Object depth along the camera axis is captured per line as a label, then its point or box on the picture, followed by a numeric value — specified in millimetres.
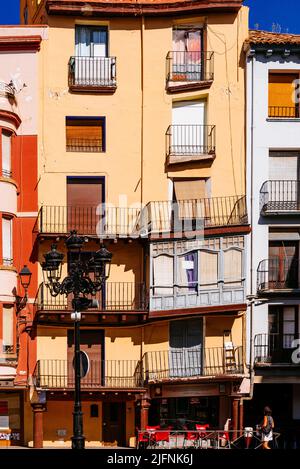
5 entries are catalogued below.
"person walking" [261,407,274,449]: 24688
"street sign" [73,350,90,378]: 30742
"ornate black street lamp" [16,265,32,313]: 29770
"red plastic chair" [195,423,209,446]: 26562
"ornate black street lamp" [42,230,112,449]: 21172
